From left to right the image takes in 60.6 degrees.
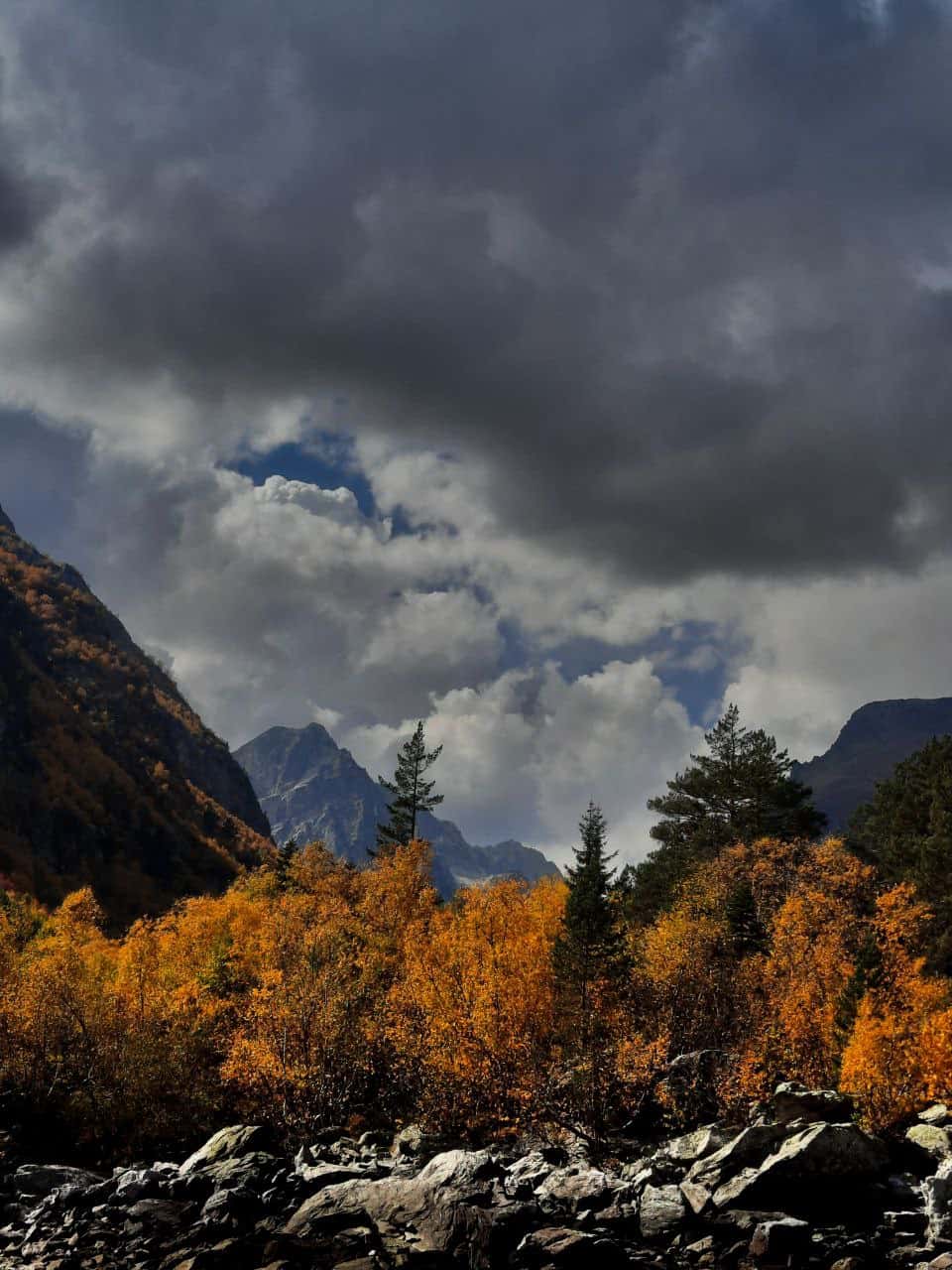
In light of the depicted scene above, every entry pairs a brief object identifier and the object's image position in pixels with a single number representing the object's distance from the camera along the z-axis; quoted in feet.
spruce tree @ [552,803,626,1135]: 148.05
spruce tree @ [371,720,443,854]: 299.79
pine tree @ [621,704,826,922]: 243.60
